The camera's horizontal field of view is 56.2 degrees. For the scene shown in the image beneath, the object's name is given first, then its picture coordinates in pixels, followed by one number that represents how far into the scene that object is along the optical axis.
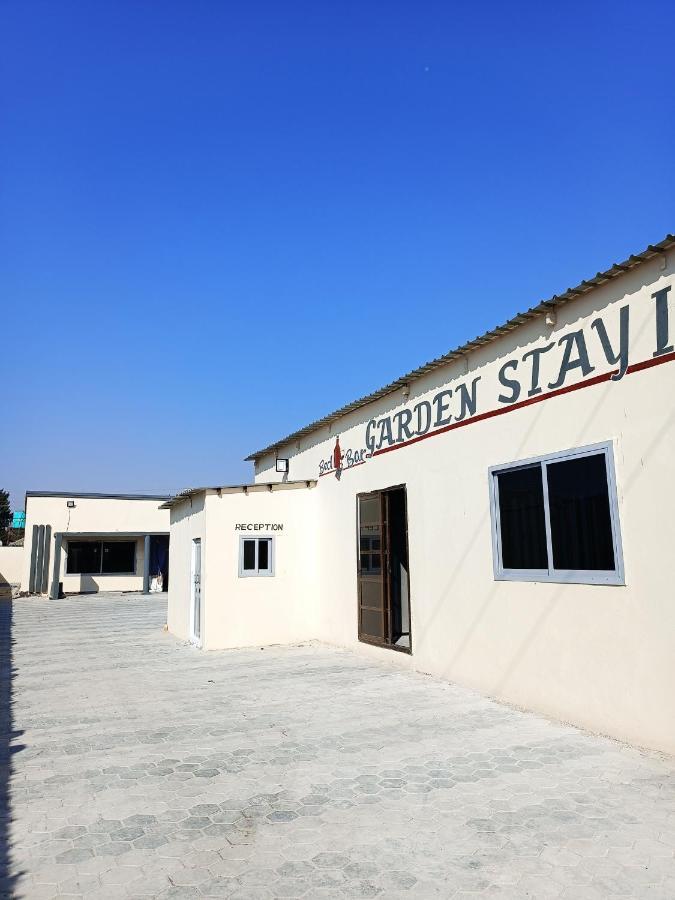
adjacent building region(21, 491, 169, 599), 26.05
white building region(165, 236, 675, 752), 5.29
